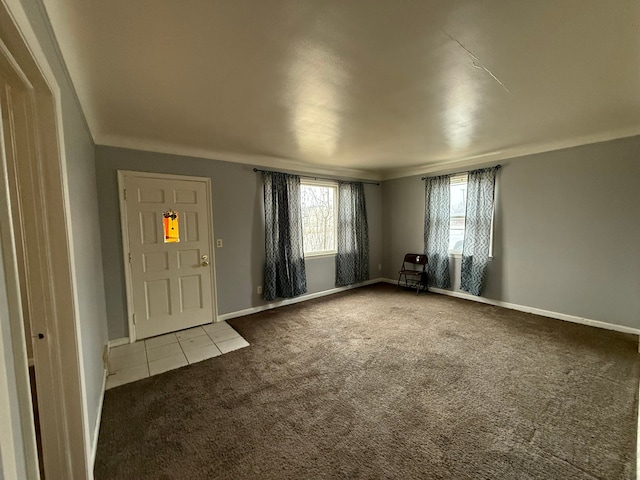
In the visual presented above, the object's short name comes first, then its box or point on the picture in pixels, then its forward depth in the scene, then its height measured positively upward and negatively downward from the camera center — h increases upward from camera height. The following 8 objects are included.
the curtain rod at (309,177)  3.91 +0.74
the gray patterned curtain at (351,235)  5.01 -0.27
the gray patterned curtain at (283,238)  4.03 -0.25
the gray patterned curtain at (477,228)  4.05 -0.15
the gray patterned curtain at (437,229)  4.62 -0.17
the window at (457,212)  4.50 +0.12
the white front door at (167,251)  3.09 -0.34
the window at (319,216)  4.62 +0.09
